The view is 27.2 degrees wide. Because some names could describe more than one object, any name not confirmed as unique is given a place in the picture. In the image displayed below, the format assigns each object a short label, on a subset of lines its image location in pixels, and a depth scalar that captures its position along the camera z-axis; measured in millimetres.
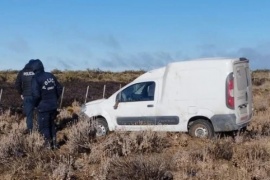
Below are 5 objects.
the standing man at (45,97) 10859
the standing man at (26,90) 12977
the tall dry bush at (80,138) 10171
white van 12359
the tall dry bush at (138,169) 7982
